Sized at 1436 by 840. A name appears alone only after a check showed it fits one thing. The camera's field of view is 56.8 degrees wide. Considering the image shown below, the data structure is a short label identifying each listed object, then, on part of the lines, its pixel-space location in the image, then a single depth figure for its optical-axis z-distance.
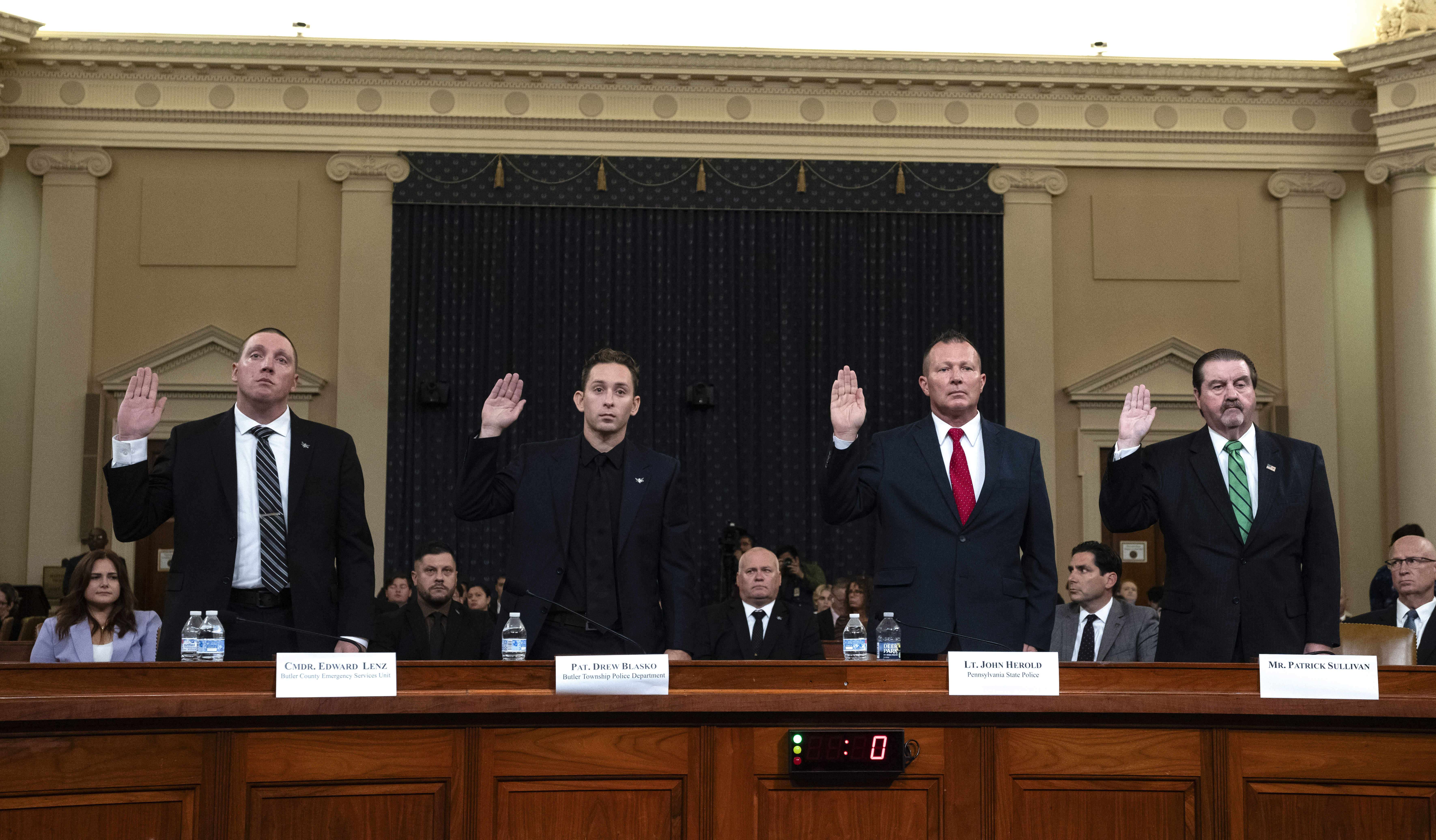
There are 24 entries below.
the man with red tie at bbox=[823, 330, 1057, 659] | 3.26
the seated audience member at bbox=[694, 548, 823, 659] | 5.46
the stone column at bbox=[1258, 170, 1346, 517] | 11.10
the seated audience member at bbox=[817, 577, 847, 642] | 7.21
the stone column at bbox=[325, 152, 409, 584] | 10.77
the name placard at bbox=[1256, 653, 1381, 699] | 2.74
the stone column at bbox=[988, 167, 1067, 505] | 11.12
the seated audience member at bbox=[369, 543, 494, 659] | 5.62
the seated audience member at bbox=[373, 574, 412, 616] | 7.79
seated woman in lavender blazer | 4.59
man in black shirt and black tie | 3.36
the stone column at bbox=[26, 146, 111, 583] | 10.48
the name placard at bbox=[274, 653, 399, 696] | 2.60
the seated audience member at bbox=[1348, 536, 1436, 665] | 4.96
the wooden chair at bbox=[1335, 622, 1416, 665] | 3.49
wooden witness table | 2.58
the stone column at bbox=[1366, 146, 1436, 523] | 10.42
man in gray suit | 5.00
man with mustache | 3.39
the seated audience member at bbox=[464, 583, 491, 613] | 7.95
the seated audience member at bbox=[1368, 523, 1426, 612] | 7.16
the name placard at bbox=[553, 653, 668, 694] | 2.67
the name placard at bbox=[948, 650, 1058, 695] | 2.71
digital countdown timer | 2.66
